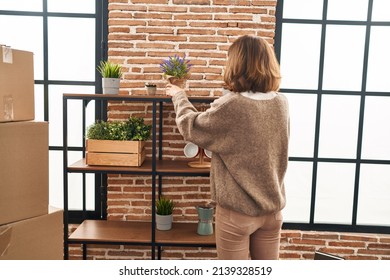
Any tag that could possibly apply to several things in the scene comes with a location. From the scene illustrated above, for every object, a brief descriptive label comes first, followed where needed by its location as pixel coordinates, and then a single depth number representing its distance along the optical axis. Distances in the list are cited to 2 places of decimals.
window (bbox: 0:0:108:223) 2.66
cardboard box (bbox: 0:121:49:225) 1.57
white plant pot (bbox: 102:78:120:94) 2.32
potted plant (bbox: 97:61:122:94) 2.32
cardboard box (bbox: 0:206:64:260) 1.57
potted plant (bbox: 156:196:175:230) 2.47
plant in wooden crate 2.29
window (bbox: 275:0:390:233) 2.70
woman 1.48
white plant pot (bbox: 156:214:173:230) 2.47
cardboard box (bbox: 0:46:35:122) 1.54
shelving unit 2.26
